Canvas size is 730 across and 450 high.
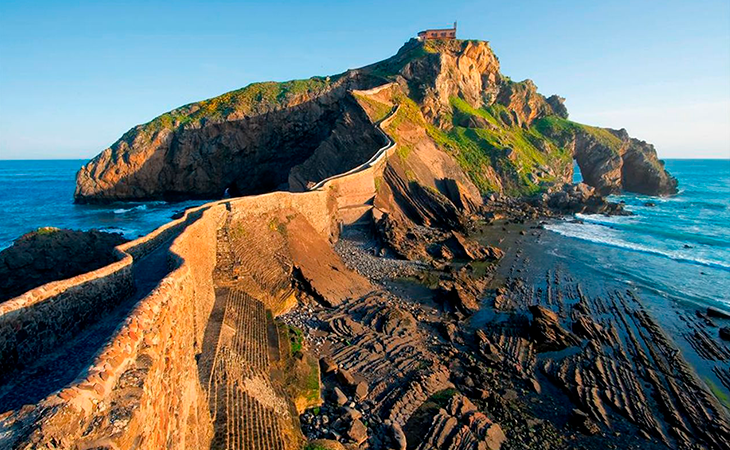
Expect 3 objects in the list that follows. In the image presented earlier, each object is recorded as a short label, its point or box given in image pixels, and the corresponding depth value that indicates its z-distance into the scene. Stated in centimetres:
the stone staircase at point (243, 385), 902
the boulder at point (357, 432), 1070
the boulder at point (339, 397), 1223
